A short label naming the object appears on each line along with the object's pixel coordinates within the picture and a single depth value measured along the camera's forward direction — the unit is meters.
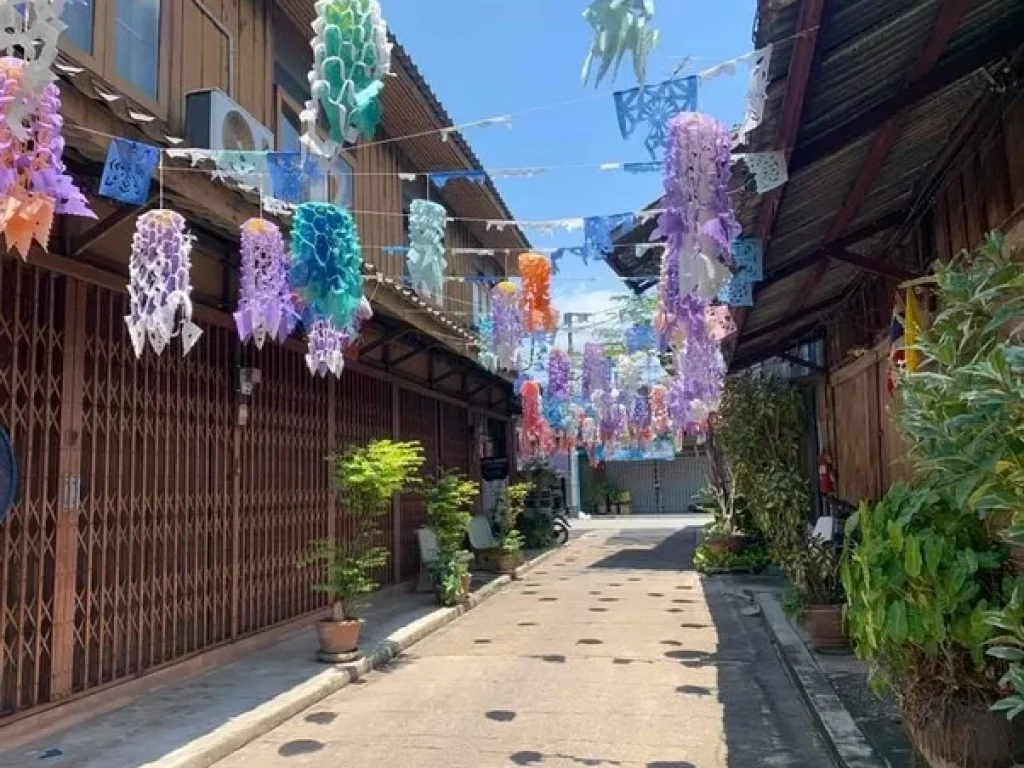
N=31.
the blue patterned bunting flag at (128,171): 5.09
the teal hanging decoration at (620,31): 4.69
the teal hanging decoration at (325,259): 6.15
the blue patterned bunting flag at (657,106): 5.55
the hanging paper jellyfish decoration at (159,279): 5.49
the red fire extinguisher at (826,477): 13.11
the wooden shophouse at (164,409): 6.00
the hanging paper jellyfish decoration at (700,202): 5.46
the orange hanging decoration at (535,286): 10.23
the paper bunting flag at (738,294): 6.99
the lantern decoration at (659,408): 22.32
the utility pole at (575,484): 39.06
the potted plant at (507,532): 16.08
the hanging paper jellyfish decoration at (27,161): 3.92
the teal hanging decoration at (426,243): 9.82
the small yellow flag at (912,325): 6.48
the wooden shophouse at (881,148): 4.39
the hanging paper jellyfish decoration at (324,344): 7.57
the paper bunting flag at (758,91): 4.38
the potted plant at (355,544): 8.56
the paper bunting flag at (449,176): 8.12
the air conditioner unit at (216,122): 8.21
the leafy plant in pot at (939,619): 4.21
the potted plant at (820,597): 8.40
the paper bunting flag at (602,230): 7.72
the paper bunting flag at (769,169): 5.11
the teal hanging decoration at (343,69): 5.68
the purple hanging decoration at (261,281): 6.25
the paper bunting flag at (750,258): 6.71
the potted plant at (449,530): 11.81
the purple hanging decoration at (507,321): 11.35
